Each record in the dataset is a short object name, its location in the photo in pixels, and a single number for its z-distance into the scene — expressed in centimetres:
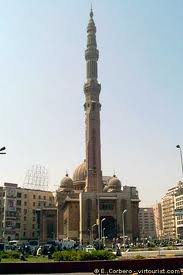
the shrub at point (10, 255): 2930
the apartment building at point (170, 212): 10878
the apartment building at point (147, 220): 15293
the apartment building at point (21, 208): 7809
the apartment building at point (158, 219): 12870
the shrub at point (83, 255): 2296
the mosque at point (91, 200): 7061
